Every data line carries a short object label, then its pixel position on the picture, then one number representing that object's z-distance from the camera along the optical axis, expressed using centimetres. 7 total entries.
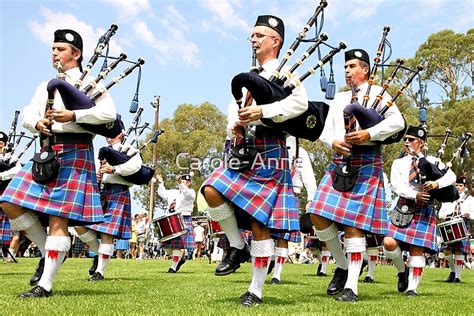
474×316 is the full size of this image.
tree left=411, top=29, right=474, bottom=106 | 2488
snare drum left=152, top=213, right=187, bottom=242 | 930
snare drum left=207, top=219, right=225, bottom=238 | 805
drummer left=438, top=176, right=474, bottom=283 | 927
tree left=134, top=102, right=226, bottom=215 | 3077
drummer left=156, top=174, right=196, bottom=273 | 1008
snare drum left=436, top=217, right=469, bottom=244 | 870
